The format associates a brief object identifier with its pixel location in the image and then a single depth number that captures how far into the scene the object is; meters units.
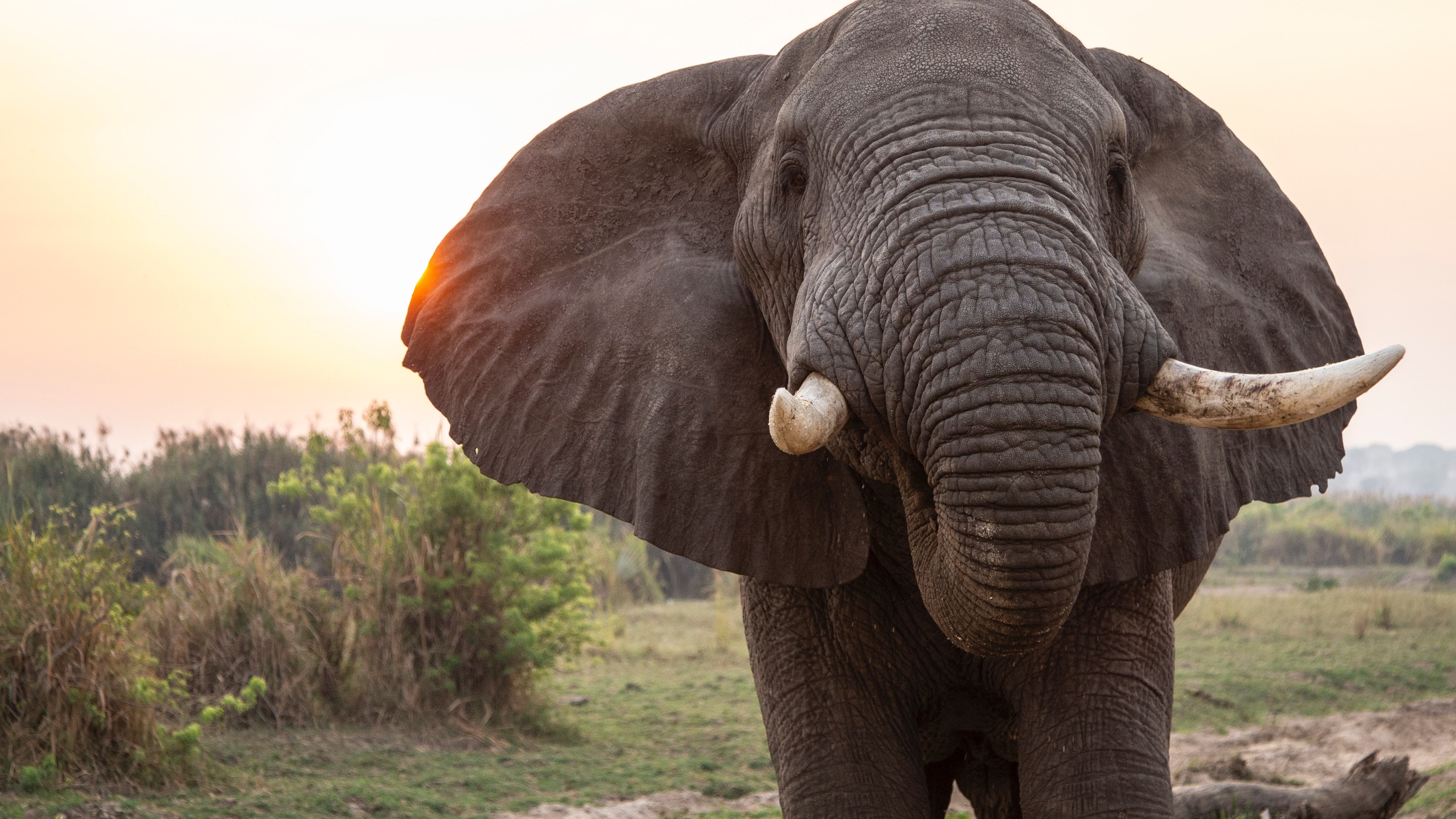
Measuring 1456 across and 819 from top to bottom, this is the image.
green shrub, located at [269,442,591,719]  10.29
